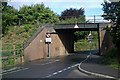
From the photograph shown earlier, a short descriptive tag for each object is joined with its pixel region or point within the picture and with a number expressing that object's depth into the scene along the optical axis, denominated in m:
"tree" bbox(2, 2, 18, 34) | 14.30
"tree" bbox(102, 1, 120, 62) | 14.11
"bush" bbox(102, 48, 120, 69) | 13.35
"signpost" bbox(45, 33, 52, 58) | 22.90
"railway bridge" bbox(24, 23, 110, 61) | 19.55
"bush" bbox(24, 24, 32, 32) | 22.05
